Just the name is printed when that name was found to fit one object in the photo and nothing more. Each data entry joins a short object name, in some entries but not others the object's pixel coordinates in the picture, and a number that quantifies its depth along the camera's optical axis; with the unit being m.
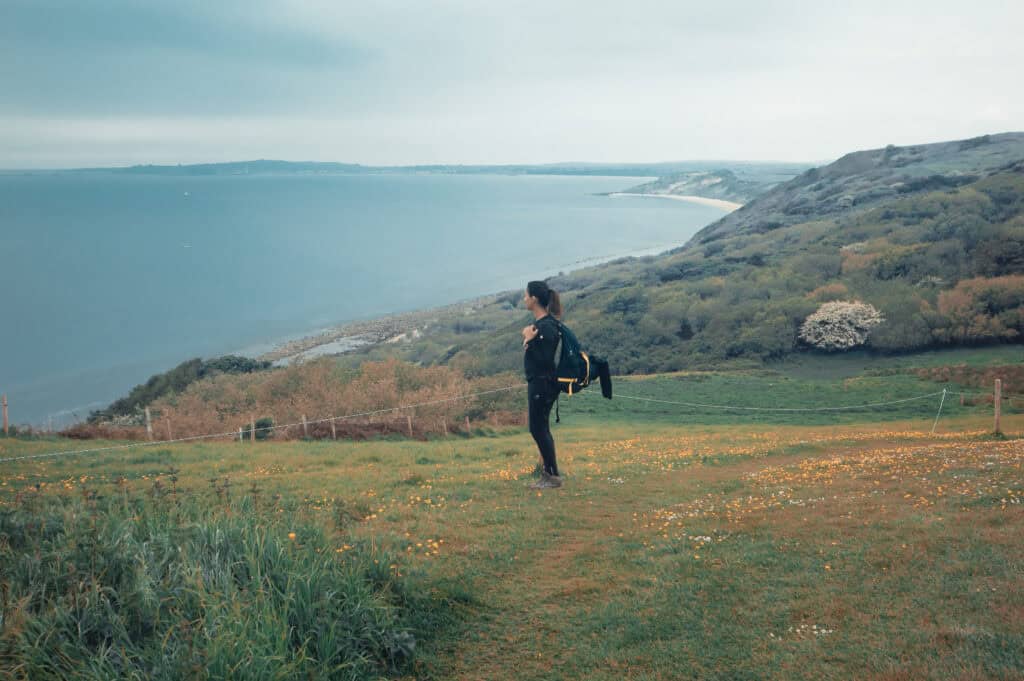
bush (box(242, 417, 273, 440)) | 22.42
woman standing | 10.15
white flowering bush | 49.81
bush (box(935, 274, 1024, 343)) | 44.44
